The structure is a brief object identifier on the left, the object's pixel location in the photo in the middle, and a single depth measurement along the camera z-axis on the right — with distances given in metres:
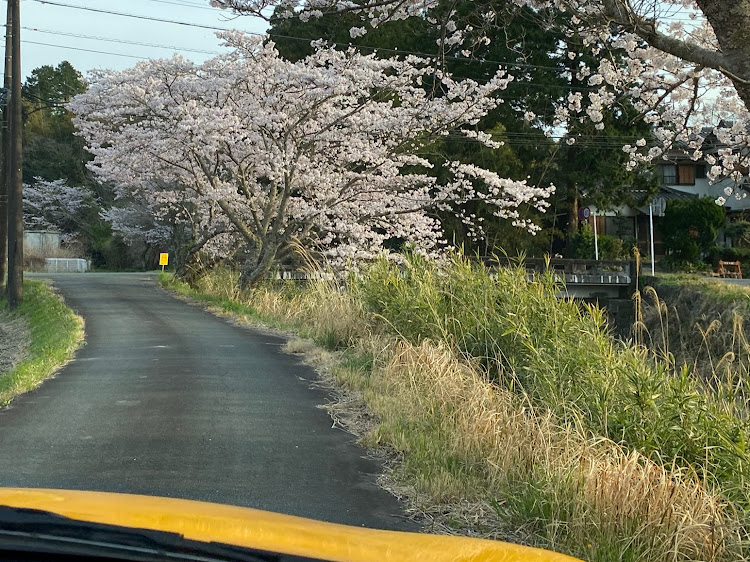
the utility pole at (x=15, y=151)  21.73
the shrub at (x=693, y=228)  39.97
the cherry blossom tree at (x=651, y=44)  6.46
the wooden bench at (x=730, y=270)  36.25
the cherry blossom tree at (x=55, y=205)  52.31
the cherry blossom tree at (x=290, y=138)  20.00
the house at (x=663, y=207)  43.02
